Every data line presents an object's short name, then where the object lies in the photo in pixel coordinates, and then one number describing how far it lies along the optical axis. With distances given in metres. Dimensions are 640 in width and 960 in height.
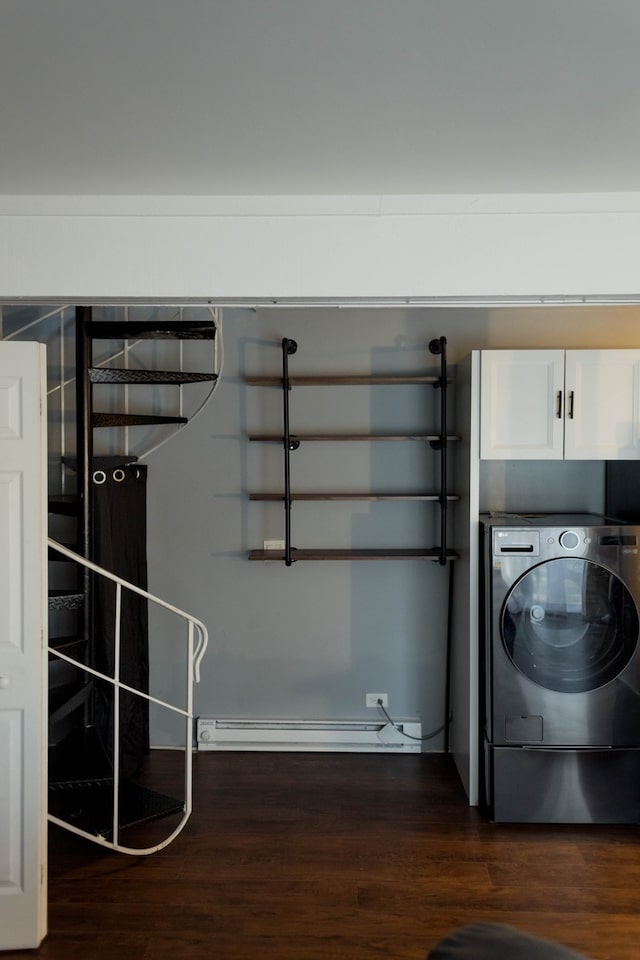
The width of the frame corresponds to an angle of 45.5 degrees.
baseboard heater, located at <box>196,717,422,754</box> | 4.01
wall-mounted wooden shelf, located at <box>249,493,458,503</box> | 3.76
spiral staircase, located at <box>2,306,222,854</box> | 3.15
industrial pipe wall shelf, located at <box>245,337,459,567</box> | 3.71
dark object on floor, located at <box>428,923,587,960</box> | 1.00
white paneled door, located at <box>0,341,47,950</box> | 2.47
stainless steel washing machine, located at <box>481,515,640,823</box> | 3.26
